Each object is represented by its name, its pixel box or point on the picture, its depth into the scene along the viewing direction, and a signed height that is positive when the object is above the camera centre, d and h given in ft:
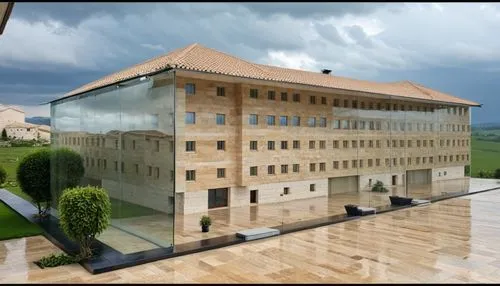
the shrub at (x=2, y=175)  107.49 -7.24
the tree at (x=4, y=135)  182.80 +6.79
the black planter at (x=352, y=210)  81.10 -12.70
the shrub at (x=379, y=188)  114.06 -11.41
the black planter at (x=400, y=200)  93.97 -12.39
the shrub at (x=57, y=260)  48.88 -14.27
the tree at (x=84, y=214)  48.60 -8.26
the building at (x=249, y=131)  60.95 +4.47
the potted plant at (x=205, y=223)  66.03 -12.57
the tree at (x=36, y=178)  83.05 -6.34
